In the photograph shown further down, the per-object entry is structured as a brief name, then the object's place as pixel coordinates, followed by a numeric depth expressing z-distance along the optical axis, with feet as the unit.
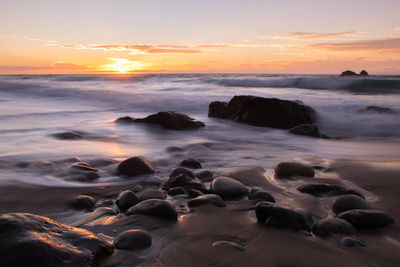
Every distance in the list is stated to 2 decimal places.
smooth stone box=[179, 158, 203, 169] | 10.18
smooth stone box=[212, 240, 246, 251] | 5.01
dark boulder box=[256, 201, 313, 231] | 5.69
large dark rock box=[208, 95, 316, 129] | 20.30
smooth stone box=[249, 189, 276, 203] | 7.12
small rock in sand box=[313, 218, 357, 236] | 5.49
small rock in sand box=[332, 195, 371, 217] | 6.42
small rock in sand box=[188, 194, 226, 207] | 6.84
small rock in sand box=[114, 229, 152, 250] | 4.88
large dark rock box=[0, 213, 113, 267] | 3.80
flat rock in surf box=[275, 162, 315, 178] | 9.18
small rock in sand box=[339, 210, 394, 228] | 5.77
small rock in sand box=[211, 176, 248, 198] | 7.42
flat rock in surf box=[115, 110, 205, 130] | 18.78
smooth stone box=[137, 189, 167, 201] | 7.04
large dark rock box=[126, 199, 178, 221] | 6.09
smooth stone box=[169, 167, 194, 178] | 8.89
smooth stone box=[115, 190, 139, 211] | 6.65
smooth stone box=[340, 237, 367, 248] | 5.14
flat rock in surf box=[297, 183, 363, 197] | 7.61
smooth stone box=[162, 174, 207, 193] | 7.85
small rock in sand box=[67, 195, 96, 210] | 6.73
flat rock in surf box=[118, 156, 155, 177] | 9.18
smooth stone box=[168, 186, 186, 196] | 7.57
